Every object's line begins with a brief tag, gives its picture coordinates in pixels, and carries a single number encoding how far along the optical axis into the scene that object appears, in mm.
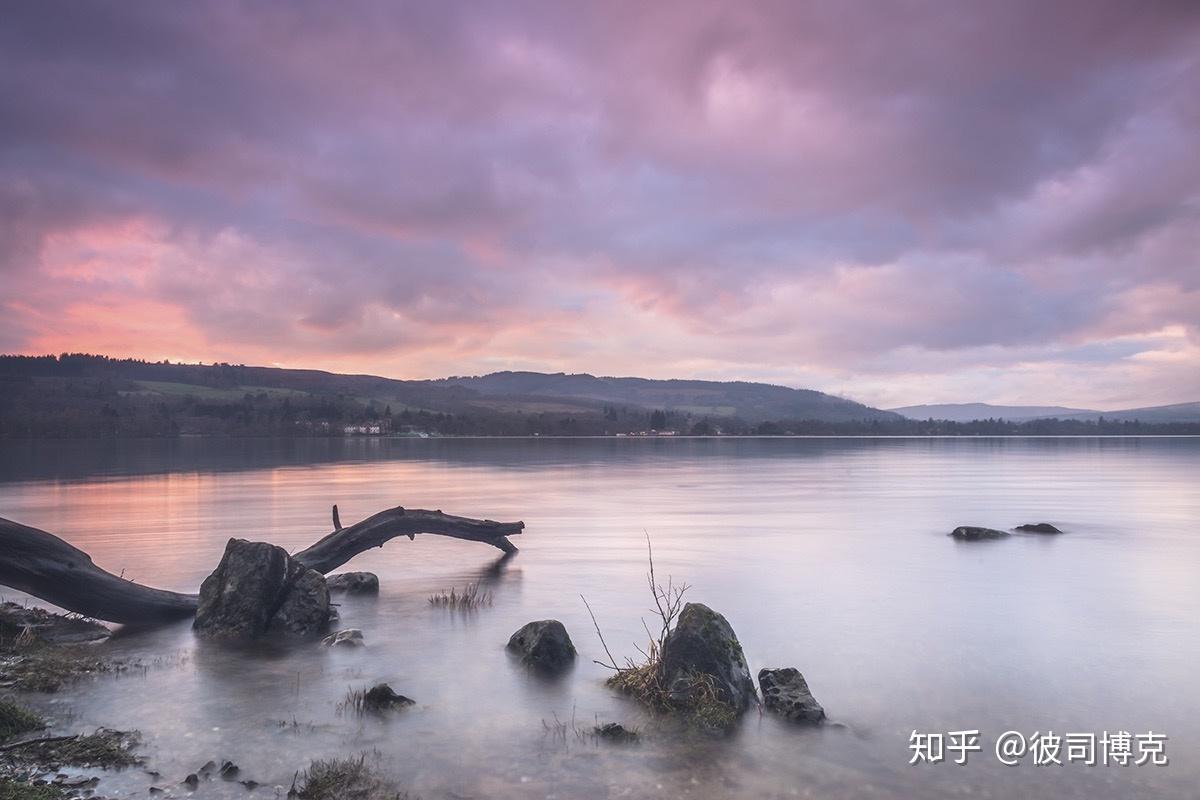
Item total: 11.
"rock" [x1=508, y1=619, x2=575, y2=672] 12453
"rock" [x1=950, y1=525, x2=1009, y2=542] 29594
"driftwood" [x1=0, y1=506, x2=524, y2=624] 13047
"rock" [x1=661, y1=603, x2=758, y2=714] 10328
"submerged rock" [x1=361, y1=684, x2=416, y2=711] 10228
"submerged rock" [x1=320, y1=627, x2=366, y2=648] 13586
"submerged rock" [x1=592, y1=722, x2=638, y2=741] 9258
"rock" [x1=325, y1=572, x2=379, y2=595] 18562
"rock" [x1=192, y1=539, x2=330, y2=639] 14141
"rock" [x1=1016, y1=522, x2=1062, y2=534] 31141
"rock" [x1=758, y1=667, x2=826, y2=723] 10039
